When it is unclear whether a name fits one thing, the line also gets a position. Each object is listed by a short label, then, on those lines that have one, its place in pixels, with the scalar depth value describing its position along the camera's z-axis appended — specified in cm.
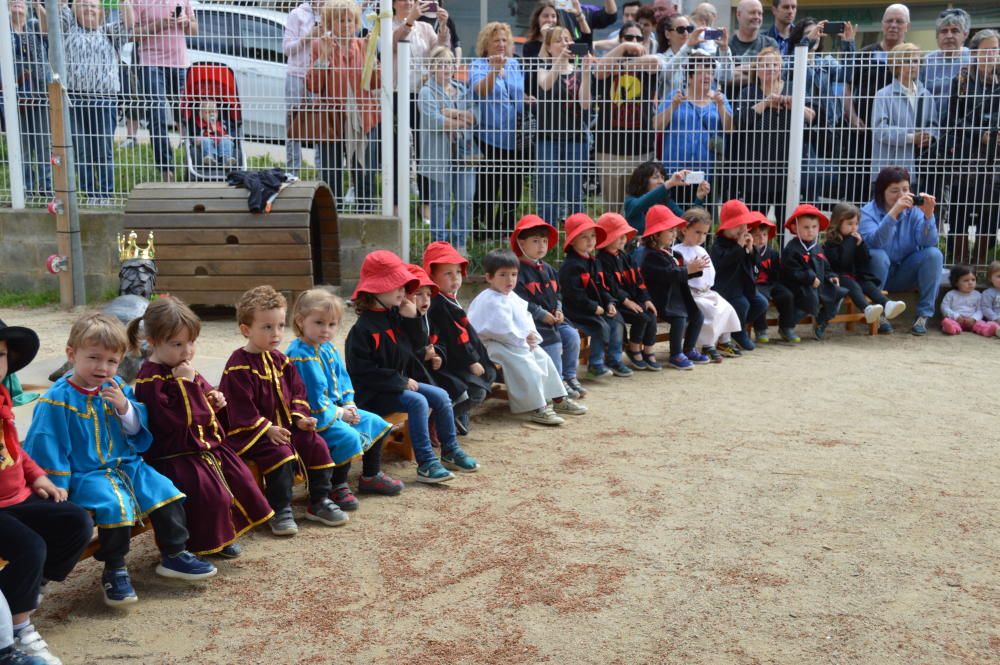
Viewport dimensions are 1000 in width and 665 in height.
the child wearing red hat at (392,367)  568
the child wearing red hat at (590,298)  784
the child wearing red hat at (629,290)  811
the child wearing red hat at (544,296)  730
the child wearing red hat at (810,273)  923
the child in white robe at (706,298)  864
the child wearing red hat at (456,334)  632
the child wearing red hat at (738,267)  899
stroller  1024
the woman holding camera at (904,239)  955
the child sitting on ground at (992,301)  956
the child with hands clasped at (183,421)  438
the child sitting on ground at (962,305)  951
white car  1023
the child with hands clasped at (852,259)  952
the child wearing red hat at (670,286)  844
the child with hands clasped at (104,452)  406
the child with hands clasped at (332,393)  516
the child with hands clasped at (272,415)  479
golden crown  800
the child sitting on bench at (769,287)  921
